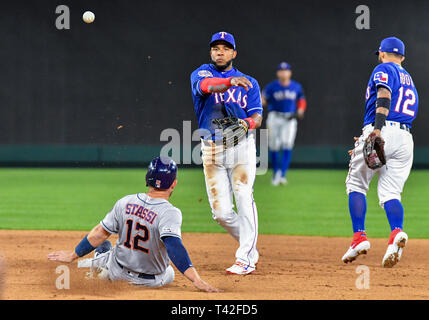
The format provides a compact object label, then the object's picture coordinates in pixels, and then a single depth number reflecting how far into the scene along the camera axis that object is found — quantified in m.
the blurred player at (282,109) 30.77
